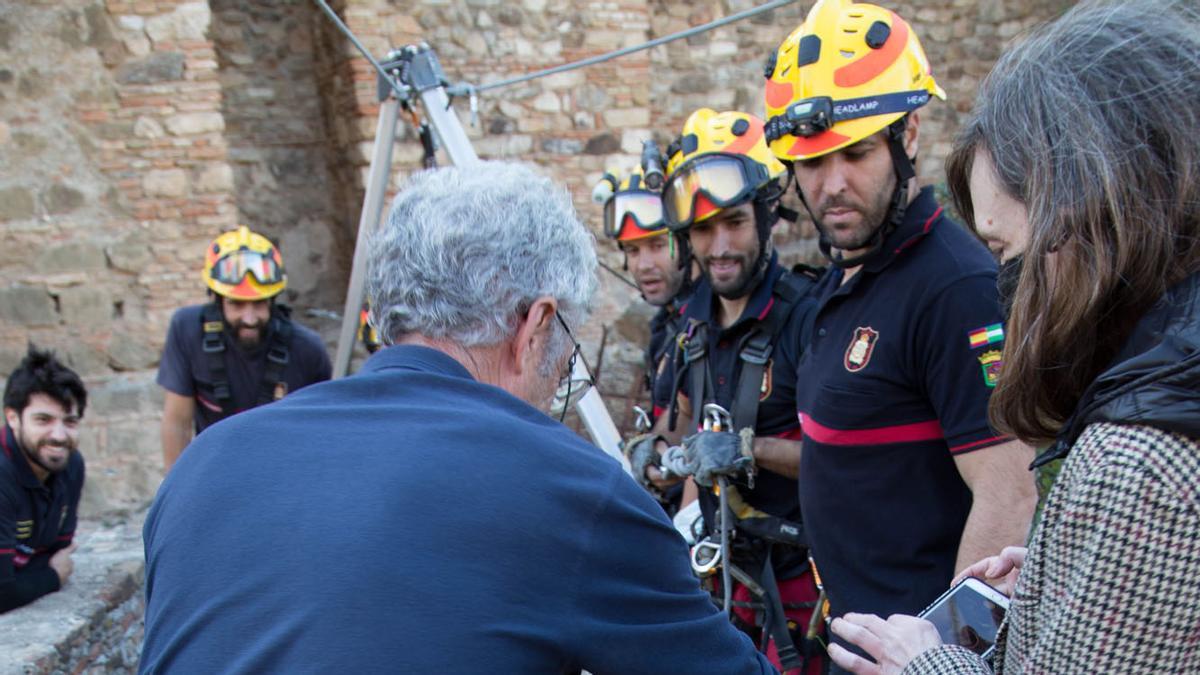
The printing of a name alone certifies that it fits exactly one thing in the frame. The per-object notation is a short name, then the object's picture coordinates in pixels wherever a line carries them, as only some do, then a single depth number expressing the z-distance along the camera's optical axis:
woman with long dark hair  1.10
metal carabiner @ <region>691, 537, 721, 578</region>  3.12
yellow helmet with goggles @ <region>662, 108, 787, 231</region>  3.36
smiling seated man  4.07
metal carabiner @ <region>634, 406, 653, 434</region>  4.10
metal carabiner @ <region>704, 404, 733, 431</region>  3.10
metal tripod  4.48
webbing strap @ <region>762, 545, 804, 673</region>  2.96
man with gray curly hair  1.21
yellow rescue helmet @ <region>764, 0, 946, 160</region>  2.40
